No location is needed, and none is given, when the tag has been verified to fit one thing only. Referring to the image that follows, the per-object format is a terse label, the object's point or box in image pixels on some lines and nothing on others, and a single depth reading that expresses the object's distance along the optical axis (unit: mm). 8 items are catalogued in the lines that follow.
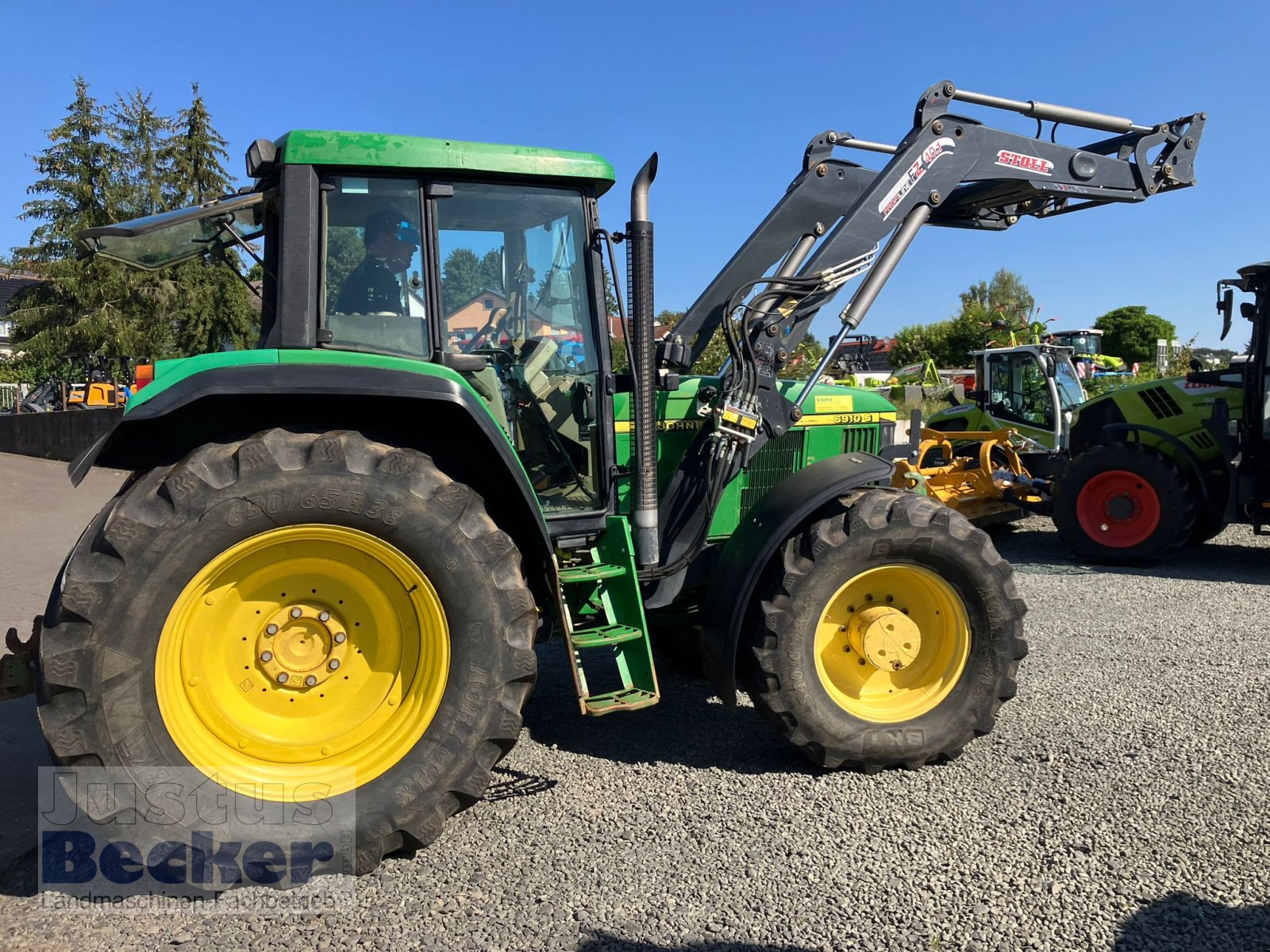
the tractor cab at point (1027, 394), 10938
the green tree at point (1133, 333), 47875
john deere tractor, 2789
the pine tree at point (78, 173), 18047
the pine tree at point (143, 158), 18500
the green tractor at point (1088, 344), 29352
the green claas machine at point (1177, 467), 7473
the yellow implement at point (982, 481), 8484
